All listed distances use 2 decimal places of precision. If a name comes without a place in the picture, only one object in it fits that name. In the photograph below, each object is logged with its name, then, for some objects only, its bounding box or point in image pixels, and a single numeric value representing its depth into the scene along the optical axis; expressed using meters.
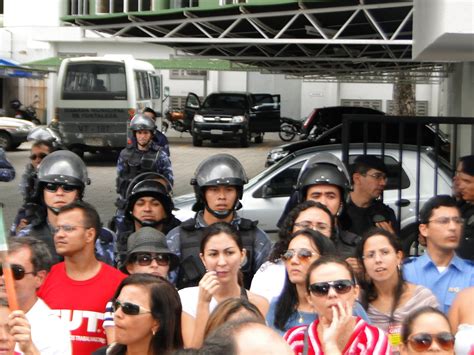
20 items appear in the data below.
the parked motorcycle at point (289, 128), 56.16
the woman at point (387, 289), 7.57
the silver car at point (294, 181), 13.79
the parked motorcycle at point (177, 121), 56.12
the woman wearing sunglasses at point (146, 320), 6.46
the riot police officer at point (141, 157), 15.11
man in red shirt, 7.67
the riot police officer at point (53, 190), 9.73
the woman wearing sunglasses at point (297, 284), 7.26
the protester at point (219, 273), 7.17
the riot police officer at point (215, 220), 8.86
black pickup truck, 48.87
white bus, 38.84
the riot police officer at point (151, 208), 10.19
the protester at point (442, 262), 8.32
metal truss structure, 17.66
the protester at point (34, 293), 6.83
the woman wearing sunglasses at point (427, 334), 6.20
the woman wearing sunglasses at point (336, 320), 6.42
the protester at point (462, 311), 7.22
